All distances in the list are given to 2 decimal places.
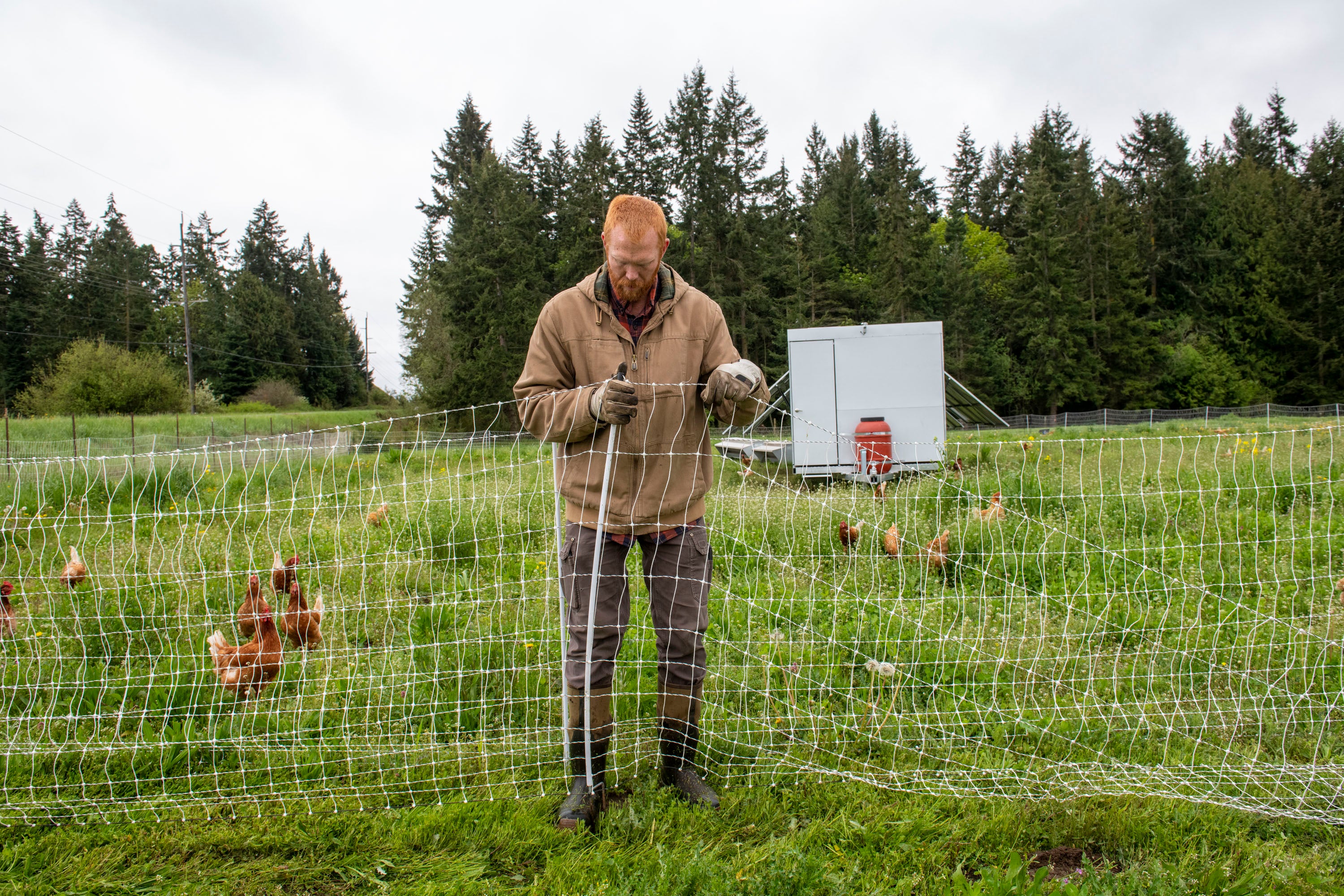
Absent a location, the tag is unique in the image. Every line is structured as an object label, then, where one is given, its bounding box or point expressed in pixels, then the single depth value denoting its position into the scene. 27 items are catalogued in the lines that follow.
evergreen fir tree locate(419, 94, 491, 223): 36.56
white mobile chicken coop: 8.92
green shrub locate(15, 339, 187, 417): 27.03
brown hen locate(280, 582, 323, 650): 3.31
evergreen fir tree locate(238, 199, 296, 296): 57.00
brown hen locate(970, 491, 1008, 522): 4.33
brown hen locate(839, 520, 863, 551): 4.69
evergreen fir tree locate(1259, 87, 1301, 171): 39.91
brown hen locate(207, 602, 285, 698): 2.93
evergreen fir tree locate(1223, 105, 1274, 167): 39.66
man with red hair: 2.21
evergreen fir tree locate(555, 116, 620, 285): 27.88
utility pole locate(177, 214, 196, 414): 31.16
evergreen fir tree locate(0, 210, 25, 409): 37.56
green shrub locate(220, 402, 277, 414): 38.66
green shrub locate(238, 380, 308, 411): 42.50
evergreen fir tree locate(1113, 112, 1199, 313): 35.09
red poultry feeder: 7.78
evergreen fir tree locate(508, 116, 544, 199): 33.16
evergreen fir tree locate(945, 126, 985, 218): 44.00
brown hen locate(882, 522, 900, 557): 4.72
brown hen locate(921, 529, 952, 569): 4.18
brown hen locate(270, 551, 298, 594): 3.50
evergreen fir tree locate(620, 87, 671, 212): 30.58
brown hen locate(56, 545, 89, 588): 3.88
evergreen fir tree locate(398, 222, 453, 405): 28.78
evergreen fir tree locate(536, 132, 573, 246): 32.97
